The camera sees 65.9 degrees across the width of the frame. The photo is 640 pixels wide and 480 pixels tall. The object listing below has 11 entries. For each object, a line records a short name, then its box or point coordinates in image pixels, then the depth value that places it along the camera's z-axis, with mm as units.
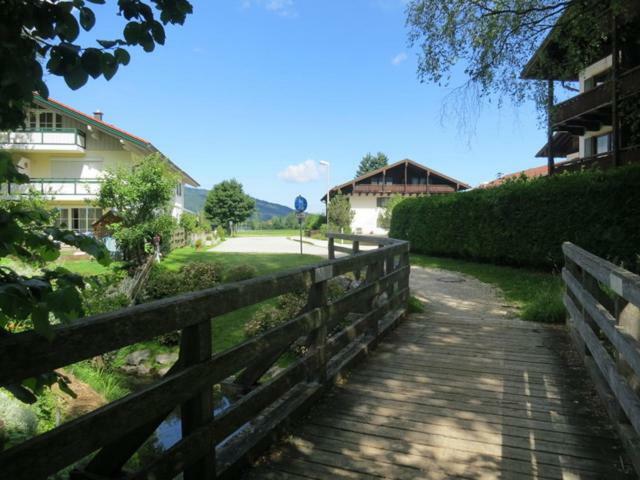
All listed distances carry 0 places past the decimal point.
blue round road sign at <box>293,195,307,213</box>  23906
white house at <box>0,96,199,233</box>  26688
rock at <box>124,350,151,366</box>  8984
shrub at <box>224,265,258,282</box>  12006
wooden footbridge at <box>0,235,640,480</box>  1971
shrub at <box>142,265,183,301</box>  11289
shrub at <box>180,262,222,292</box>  11508
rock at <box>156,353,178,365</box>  8914
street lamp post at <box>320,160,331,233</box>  36469
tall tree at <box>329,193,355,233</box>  39938
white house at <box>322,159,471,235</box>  46875
